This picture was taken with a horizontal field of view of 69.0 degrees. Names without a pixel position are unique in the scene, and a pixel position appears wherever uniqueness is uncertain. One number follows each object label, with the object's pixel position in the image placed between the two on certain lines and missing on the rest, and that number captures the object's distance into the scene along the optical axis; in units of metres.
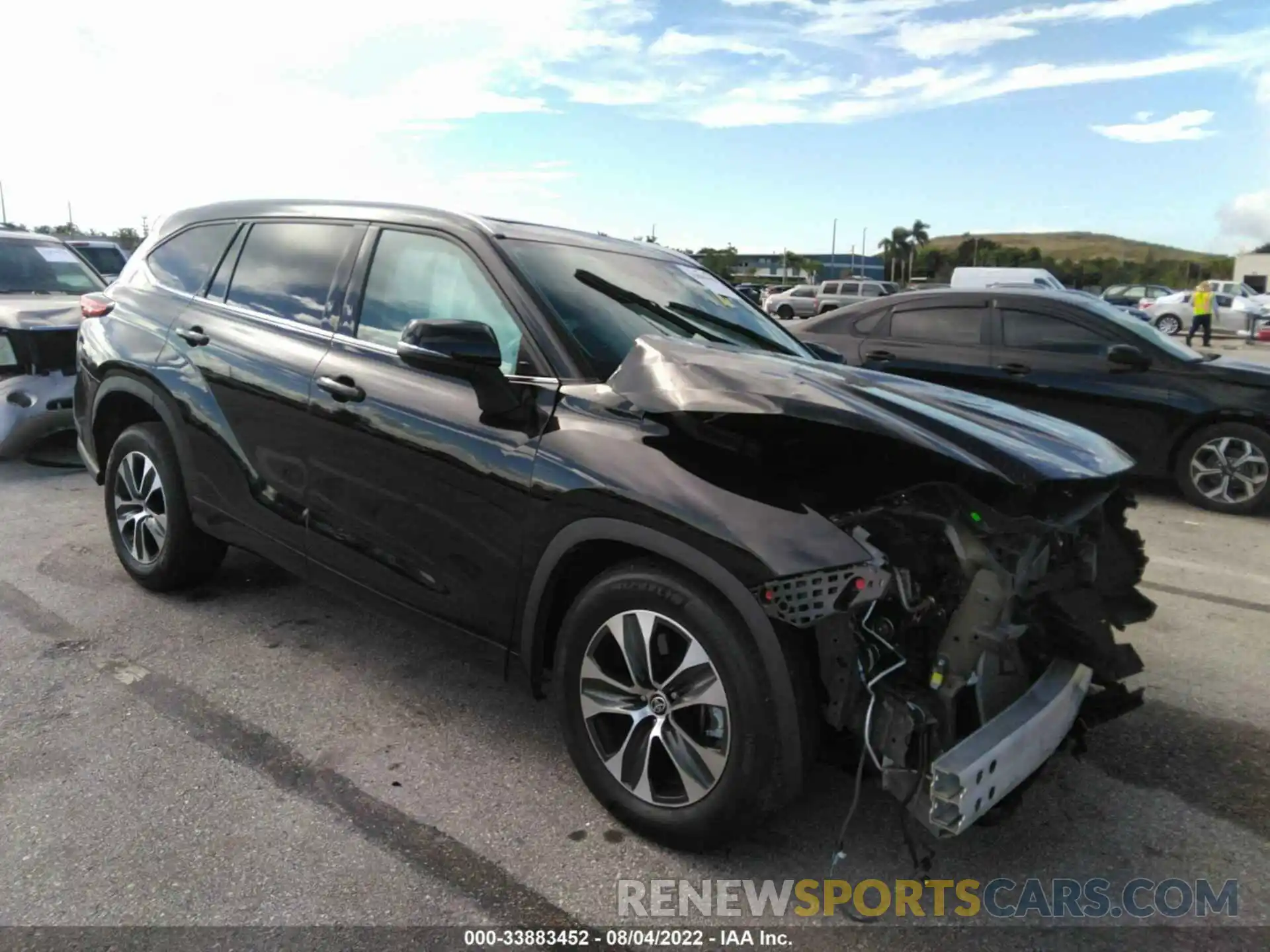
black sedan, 6.75
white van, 29.46
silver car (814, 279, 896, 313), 37.50
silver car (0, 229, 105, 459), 6.90
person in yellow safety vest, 26.45
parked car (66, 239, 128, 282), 16.30
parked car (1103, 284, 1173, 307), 38.22
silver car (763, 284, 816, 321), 40.35
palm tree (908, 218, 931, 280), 106.62
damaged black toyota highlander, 2.33
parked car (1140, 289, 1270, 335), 31.62
